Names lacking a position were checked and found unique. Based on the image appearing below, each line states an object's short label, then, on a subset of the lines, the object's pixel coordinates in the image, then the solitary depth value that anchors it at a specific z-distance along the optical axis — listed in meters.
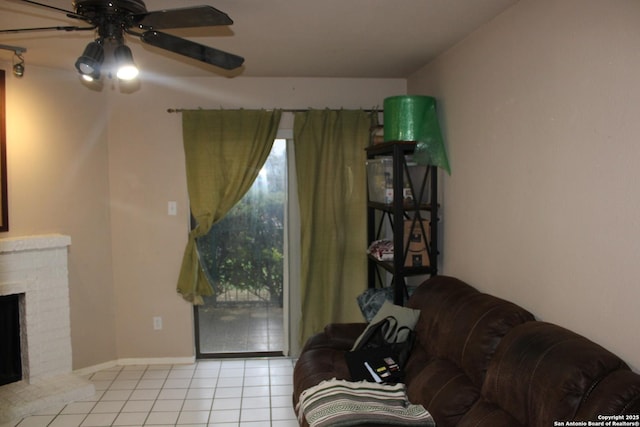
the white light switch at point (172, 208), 4.26
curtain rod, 4.16
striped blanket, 2.21
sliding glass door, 4.41
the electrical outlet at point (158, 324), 4.32
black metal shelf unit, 3.36
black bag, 2.71
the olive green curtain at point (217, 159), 4.16
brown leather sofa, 1.63
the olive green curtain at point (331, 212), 4.25
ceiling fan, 1.89
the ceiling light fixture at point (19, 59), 3.18
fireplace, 3.52
